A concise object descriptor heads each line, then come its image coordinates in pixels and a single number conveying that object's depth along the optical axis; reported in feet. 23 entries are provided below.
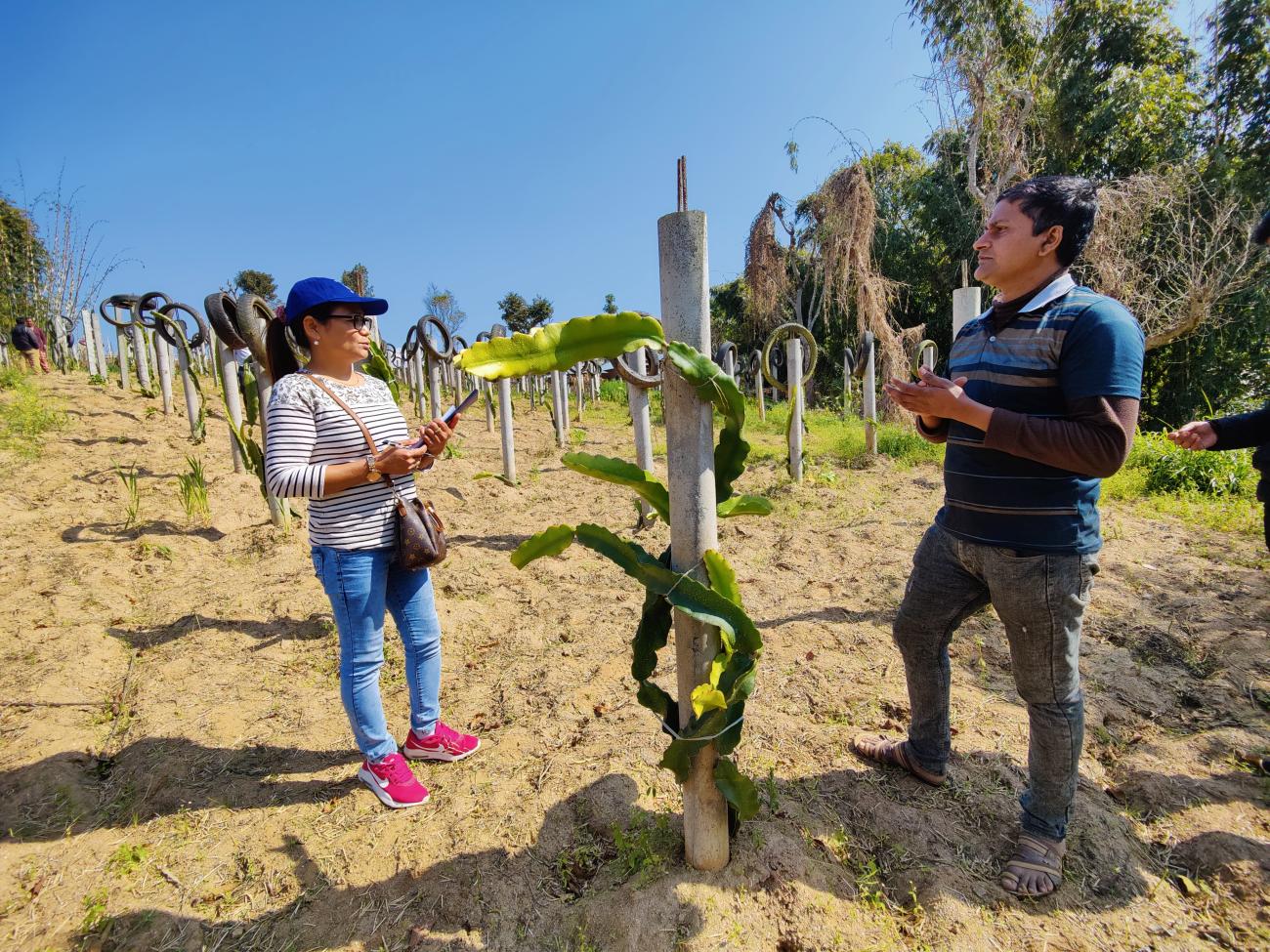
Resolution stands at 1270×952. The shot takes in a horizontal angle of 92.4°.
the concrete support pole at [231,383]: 13.19
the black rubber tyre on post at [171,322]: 14.83
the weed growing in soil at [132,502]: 12.96
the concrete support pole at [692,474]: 4.42
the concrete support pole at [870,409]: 22.50
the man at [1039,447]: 4.37
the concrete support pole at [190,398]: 17.47
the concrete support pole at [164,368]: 20.25
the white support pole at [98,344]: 34.76
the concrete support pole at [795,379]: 19.08
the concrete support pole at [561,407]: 24.74
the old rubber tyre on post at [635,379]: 9.59
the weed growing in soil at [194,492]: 13.26
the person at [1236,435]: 6.23
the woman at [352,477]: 5.73
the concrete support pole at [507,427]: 17.90
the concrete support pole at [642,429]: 14.96
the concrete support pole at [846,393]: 32.27
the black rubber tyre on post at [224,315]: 10.42
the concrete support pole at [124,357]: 26.27
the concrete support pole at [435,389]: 21.38
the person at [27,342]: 30.71
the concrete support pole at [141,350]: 23.53
